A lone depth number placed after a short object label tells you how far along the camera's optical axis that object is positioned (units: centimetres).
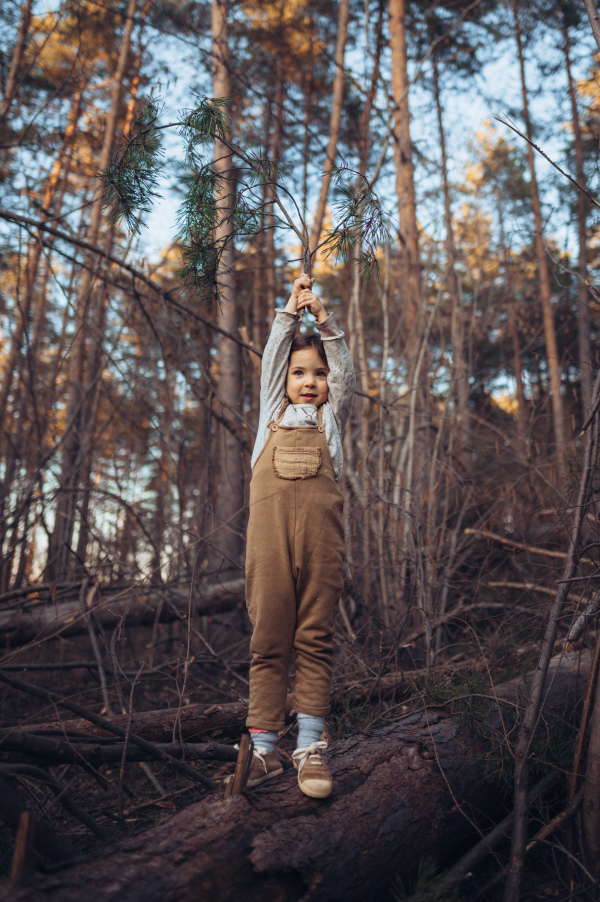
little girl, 225
